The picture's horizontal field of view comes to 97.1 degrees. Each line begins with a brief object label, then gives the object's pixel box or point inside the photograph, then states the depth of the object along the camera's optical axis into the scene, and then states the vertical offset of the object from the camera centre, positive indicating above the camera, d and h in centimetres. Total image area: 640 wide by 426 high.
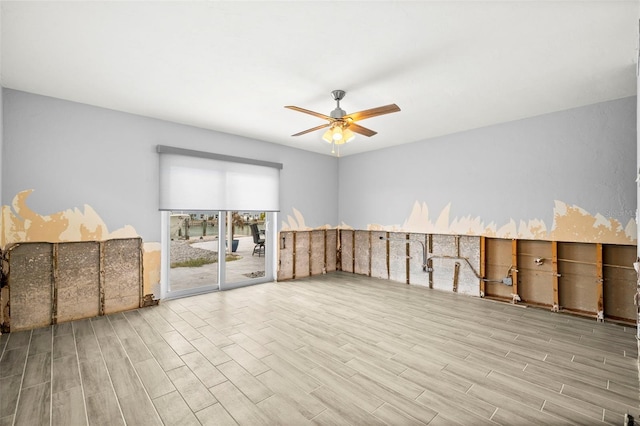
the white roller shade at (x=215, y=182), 449 +60
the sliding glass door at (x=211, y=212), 452 +6
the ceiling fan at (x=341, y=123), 310 +109
